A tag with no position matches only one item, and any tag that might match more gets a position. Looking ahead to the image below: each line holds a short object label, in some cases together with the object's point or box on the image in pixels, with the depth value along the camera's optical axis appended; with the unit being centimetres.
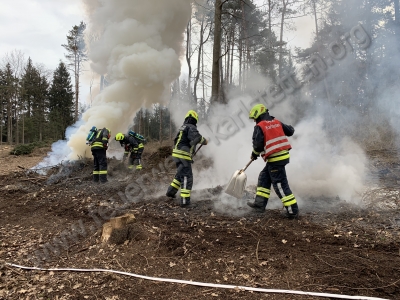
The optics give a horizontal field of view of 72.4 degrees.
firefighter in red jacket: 465
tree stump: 395
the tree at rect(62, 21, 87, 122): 3088
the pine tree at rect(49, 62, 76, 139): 2794
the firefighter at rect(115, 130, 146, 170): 1016
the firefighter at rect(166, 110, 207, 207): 577
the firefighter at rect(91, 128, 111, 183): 838
